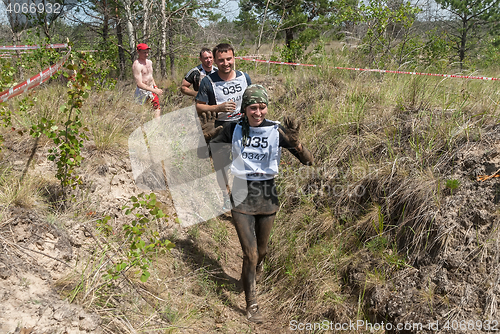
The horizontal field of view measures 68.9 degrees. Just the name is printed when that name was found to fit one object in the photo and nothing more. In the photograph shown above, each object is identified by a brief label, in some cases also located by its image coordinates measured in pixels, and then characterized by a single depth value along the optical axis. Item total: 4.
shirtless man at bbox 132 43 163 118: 6.61
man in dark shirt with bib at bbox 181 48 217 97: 5.71
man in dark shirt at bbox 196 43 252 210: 4.46
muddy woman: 3.55
